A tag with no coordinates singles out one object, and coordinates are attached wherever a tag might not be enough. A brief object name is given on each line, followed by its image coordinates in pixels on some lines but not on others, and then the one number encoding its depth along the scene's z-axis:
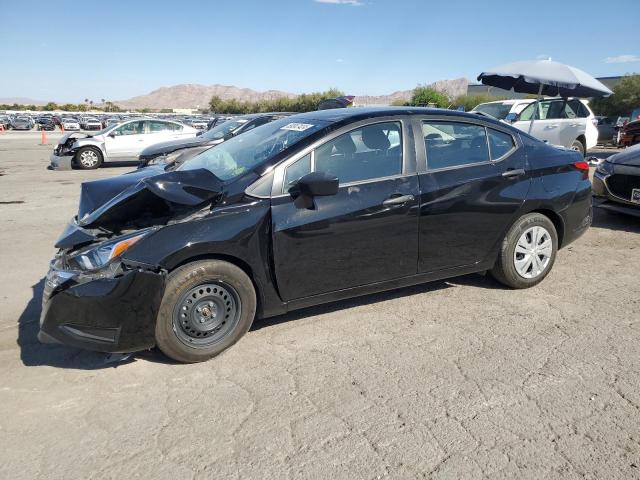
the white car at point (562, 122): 12.22
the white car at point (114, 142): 14.45
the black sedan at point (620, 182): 6.35
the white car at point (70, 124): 47.25
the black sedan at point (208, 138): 10.31
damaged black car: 3.05
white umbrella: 10.88
